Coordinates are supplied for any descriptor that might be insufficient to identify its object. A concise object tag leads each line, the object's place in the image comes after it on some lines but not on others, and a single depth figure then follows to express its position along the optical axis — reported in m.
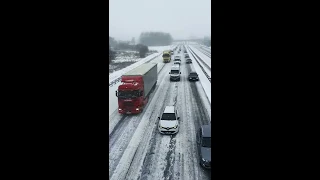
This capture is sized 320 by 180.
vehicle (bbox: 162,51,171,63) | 54.54
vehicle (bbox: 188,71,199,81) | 32.12
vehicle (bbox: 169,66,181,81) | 32.56
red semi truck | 18.61
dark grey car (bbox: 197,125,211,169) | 11.48
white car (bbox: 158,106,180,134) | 15.54
